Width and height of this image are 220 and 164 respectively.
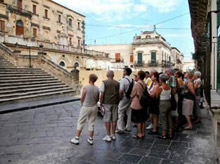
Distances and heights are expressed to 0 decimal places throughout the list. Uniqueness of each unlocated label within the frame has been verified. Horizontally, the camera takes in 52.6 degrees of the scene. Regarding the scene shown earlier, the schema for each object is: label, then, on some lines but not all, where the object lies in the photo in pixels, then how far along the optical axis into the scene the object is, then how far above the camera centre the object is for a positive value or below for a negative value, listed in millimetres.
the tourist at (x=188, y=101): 6043 -836
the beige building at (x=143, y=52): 47938 +4202
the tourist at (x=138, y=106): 5355 -851
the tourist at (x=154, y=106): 5680 -913
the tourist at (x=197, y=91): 6730 -665
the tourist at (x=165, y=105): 5238 -807
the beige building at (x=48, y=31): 27234 +6334
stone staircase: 11546 -787
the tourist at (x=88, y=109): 5000 -843
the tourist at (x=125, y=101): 5696 -787
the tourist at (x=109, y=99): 5195 -646
